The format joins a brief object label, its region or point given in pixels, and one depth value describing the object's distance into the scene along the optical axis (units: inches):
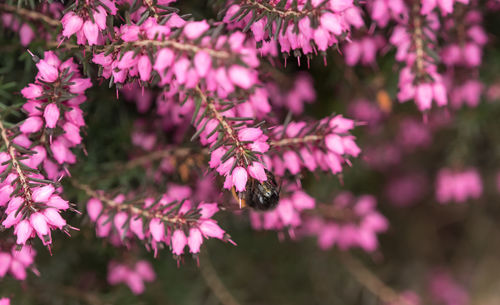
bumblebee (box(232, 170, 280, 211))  14.6
